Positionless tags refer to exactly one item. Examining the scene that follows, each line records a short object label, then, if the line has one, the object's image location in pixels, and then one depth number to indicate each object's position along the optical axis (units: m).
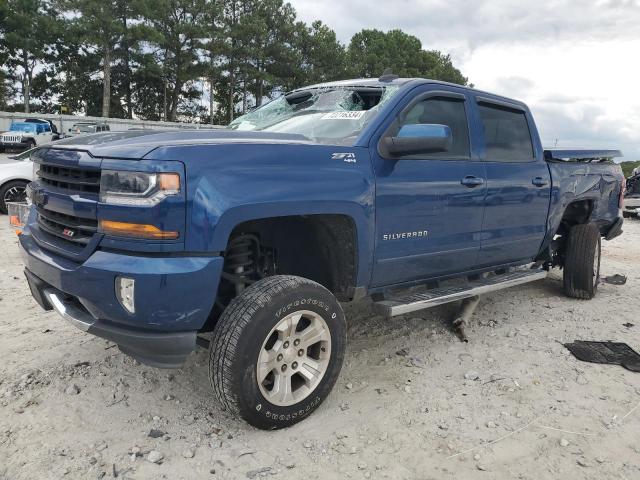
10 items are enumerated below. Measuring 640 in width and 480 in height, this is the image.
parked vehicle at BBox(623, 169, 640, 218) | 13.08
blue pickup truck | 2.40
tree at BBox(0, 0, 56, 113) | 37.22
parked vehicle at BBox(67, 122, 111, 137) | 24.92
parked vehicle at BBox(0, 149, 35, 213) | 8.72
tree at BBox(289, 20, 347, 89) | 43.03
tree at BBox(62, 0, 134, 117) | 36.25
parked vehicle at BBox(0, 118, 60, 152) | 25.58
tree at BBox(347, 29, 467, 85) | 48.72
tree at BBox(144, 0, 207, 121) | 39.00
